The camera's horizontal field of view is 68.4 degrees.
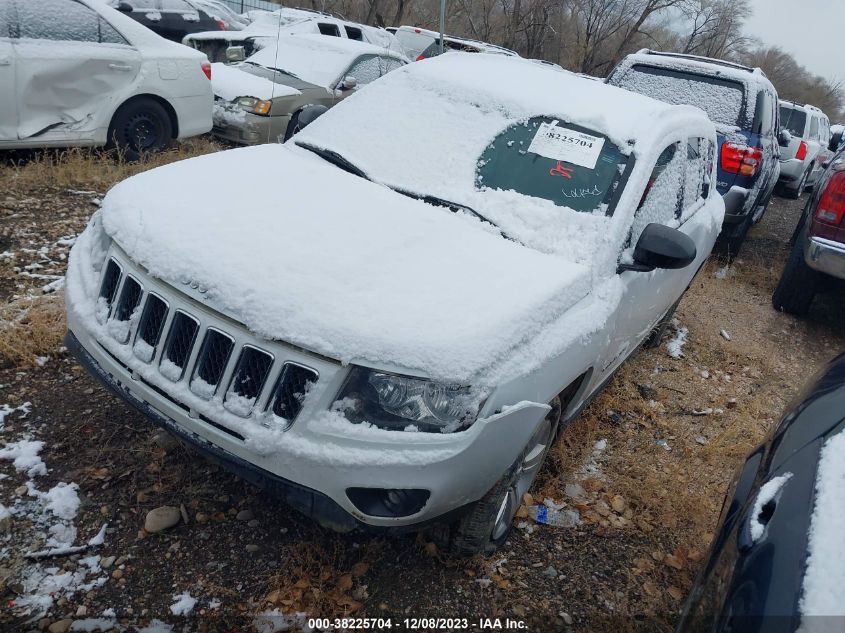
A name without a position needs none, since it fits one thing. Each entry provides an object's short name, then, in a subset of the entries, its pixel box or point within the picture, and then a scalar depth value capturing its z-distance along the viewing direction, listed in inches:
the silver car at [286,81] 278.1
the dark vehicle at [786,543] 49.5
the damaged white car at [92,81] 197.9
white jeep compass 75.1
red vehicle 177.6
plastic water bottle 109.2
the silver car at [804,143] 435.8
